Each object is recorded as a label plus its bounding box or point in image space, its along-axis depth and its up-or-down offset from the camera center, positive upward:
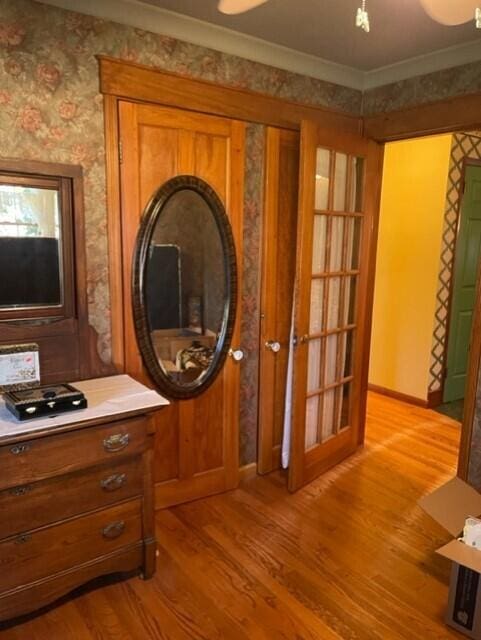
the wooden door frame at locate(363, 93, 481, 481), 2.45 +0.68
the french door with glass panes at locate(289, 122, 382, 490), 2.56 -0.27
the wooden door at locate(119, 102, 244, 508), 2.16 +0.07
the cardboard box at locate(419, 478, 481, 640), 1.74 -1.24
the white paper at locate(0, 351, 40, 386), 1.79 -0.48
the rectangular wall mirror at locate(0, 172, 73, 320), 1.89 -0.02
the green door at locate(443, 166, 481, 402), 4.00 -0.28
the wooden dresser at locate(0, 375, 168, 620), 1.63 -0.94
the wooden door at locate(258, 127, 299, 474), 2.62 -0.19
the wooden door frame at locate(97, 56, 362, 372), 2.05 +0.68
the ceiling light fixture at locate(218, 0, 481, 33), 1.53 +0.80
